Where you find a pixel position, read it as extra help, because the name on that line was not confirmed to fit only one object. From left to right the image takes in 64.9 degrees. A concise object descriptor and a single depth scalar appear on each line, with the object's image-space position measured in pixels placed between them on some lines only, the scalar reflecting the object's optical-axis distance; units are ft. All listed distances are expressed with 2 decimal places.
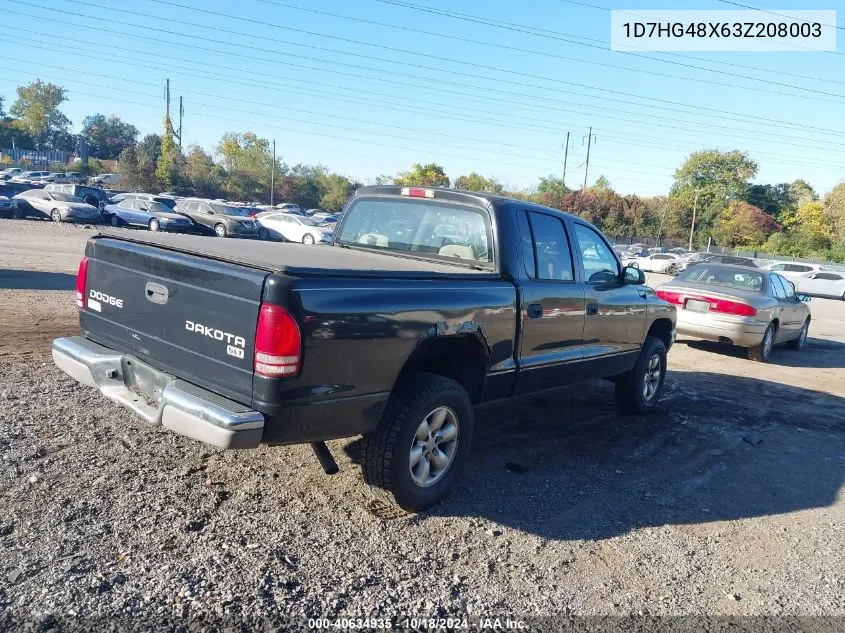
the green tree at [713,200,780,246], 250.57
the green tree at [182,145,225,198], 222.69
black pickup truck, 10.61
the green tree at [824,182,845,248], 230.15
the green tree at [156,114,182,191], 211.20
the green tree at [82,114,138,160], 381.60
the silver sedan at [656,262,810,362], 34.14
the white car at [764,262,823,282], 104.38
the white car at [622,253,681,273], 129.39
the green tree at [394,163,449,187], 247.29
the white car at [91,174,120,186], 214.61
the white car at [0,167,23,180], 173.95
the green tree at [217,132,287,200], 258.57
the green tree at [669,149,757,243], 283.59
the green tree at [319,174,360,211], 260.01
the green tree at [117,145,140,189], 203.92
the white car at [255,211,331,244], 99.02
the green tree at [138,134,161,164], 257.67
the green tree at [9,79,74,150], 303.68
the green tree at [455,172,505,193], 284.61
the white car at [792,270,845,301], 99.66
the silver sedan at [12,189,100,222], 93.86
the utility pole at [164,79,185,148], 240.98
